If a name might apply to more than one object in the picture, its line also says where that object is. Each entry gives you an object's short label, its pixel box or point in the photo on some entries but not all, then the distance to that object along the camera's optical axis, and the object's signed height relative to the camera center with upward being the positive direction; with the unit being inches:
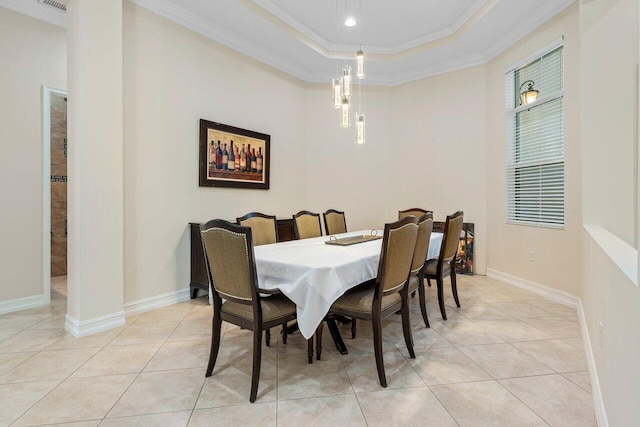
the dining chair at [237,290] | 68.2 -17.5
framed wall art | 144.2 +26.7
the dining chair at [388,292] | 74.4 -20.3
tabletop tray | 106.7 -9.7
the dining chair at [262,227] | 114.4 -5.4
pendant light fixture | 106.0 +39.1
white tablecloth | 71.3 -14.5
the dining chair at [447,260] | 117.3 -17.8
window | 138.3 +32.1
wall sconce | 150.5 +55.8
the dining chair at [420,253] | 92.5 -12.0
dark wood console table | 133.2 -22.4
